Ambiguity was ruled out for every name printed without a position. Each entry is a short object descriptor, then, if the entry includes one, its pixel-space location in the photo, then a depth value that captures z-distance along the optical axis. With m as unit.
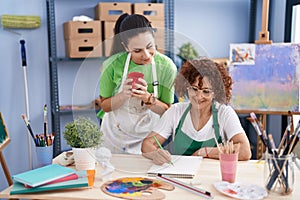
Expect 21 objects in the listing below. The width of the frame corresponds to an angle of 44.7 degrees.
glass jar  1.05
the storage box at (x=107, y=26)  2.43
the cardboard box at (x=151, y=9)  2.56
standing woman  1.28
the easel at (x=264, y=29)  2.20
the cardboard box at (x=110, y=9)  2.53
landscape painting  2.26
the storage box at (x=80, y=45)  2.49
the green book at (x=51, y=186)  1.08
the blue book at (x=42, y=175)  1.10
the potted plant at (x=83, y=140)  1.28
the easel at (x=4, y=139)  1.97
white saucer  1.05
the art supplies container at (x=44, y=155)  1.30
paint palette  1.06
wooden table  1.07
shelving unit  2.56
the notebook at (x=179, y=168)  1.21
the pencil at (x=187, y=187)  1.06
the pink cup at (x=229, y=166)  1.16
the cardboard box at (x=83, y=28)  2.47
